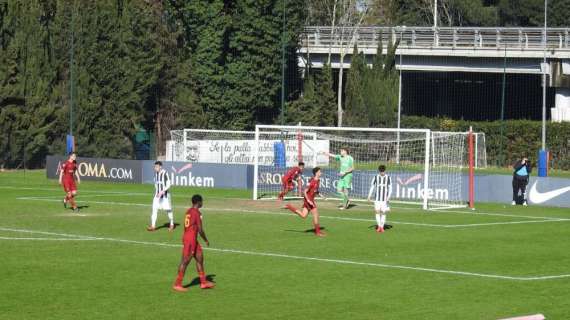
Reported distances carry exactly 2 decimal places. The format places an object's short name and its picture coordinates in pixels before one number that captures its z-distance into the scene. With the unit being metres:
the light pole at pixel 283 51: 71.77
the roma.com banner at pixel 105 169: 55.59
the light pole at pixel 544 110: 57.10
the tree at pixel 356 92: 76.88
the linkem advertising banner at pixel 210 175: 52.44
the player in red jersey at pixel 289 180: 42.03
